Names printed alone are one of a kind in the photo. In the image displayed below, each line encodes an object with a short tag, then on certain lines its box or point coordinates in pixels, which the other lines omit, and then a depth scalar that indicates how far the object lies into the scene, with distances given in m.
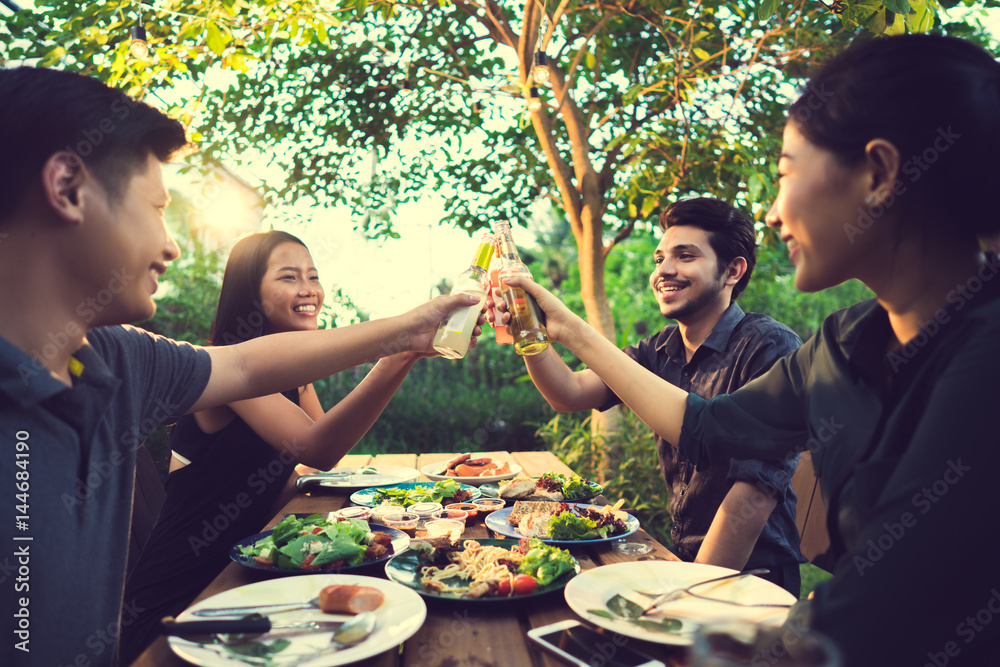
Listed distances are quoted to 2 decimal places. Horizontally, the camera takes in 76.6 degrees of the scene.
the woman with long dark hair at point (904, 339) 0.87
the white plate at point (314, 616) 0.98
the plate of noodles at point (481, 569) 1.26
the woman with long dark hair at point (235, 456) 2.08
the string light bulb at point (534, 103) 3.42
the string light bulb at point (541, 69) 3.09
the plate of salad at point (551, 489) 2.05
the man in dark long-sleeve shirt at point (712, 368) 2.01
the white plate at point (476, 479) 2.41
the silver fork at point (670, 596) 1.17
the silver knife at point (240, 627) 1.01
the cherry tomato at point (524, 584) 1.26
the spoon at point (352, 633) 1.04
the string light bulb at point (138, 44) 2.83
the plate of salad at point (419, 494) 2.05
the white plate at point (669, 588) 1.10
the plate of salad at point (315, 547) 1.41
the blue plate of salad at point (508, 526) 1.61
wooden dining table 1.05
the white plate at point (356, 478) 2.36
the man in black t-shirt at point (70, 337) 1.07
